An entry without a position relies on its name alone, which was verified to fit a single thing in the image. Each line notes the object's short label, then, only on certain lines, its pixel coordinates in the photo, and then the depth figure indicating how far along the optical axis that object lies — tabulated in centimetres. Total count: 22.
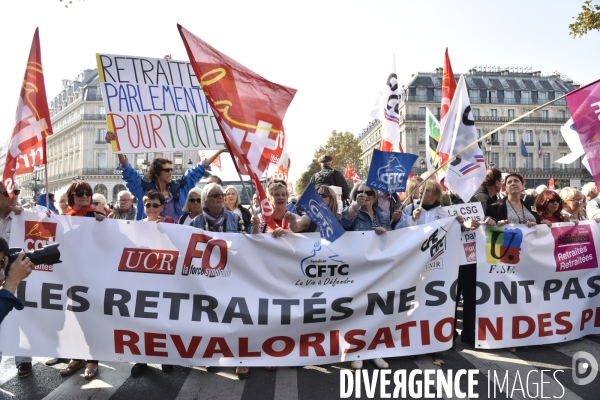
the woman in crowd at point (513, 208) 560
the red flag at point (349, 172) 2608
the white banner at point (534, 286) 522
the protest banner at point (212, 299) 450
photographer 276
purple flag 528
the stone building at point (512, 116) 7800
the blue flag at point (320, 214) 450
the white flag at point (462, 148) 555
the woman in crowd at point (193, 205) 575
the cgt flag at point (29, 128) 493
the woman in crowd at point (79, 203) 483
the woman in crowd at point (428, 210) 546
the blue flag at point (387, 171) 501
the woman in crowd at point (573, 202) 645
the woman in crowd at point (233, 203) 665
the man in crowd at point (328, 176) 854
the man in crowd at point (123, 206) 685
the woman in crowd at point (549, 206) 586
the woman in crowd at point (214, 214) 501
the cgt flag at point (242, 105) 452
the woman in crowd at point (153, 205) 516
